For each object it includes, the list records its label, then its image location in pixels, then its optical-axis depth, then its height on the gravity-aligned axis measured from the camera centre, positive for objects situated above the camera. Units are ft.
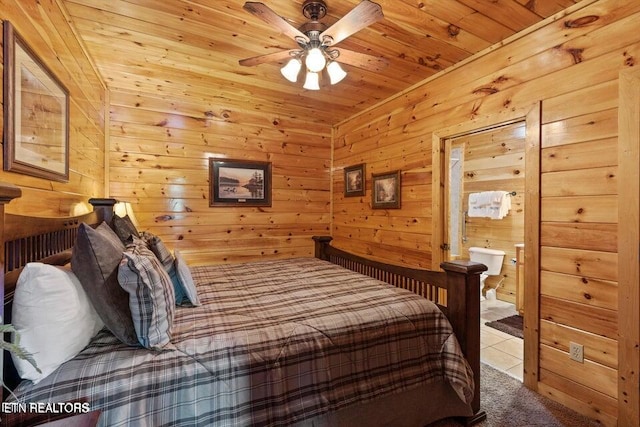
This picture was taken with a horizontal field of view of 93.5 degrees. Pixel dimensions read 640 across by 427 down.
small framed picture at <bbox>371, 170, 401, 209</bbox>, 10.65 +0.87
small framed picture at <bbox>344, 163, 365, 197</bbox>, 12.41 +1.41
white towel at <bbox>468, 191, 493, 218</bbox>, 13.61 +0.48
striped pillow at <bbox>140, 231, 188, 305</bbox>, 5.63 -0.98
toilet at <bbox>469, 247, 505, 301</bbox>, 13.07 -1.95
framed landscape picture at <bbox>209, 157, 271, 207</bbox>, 11.93 +1.24
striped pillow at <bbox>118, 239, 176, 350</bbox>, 3.83 -1.16
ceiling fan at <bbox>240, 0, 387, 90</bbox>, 4.96 +3.37
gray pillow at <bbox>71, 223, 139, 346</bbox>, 3.83 -0.94
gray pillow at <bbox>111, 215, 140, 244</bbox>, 6.53 -0.37
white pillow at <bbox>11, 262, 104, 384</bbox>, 3.21 -1.20
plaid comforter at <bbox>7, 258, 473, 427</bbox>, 3.43 -1.97
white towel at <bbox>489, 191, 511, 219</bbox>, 13.23 +0.46
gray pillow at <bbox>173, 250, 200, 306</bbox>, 5.52 -1.42
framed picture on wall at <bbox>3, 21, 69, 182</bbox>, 4.05 +1.54
